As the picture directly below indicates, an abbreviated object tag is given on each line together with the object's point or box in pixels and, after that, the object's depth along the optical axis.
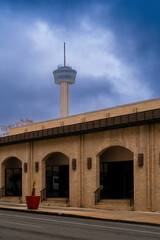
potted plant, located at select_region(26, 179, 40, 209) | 26.50
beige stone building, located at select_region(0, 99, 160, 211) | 25.78
